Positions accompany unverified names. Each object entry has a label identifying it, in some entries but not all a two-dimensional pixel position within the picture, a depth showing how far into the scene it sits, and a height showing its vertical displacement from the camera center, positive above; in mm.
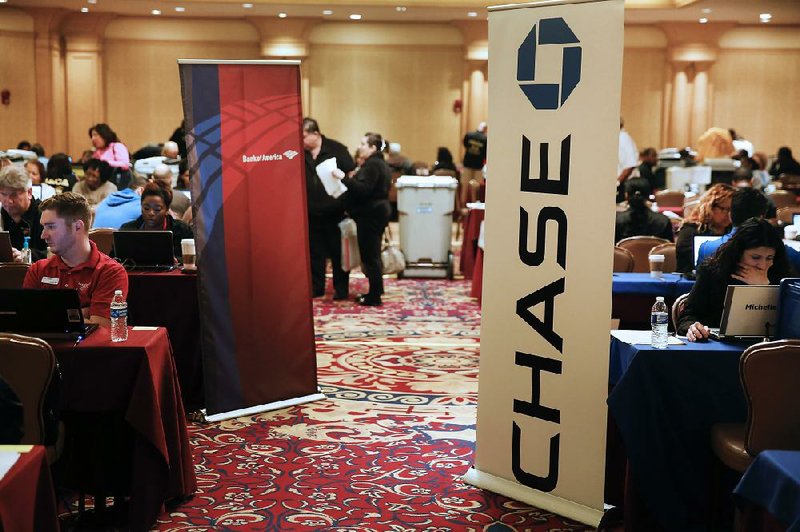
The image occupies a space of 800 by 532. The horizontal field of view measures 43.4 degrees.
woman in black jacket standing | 9227 -414
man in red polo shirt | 4324 -462
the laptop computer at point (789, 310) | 3934 -561
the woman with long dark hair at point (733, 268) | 4402 -443
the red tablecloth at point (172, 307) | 5648 -826
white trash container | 10742 -643
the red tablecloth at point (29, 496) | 2568 -901
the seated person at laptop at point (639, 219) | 7809 -416
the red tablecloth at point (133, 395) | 3932 -922
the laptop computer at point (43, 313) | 3998 -613
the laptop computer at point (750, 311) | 4082 -583
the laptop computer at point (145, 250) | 5832 -520
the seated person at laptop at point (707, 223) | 6367 -365
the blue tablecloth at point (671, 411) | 3945 -961
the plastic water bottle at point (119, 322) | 4070 -658
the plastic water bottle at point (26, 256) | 5812 -564
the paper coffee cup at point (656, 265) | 6105 -602
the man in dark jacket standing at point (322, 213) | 9164 -471
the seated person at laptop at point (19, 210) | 6344 -332
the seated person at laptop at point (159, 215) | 6273 -349
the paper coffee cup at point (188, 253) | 5820 -535
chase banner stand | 4004 -345
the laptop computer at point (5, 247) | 5598 -494
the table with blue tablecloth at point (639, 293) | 5984 -757
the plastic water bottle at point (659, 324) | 4035 -633
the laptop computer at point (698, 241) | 6053 -448
